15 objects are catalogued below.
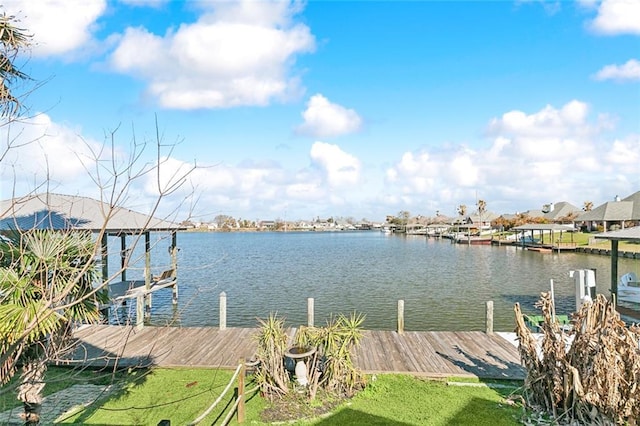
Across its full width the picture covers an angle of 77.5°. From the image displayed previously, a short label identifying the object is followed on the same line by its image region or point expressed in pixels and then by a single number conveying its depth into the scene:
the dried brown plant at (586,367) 5.48
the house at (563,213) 66.88
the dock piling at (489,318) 10.97
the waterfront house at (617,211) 35.41
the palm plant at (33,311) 4.59
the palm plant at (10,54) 3.71
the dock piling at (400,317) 11.04
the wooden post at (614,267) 13.85
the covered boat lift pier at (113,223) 12.23
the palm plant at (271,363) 7.24
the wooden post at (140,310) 11.25
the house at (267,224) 173.35
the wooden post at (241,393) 6.30
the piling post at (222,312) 11.65
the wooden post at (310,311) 11.43
